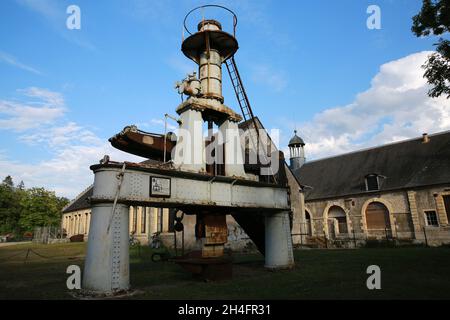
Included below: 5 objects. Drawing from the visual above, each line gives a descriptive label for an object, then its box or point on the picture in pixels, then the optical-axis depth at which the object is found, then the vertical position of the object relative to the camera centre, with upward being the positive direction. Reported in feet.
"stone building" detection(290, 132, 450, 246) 95.09 +11.55
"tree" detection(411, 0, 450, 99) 41.29 +27.13
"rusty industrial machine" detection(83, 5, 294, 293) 25.70 +5.26
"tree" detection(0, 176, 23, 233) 242.78 +24.04
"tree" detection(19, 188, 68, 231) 186.70 +18.59
